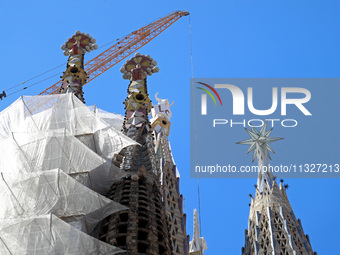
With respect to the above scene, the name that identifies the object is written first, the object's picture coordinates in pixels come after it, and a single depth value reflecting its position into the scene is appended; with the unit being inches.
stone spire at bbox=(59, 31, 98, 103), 1923.0
